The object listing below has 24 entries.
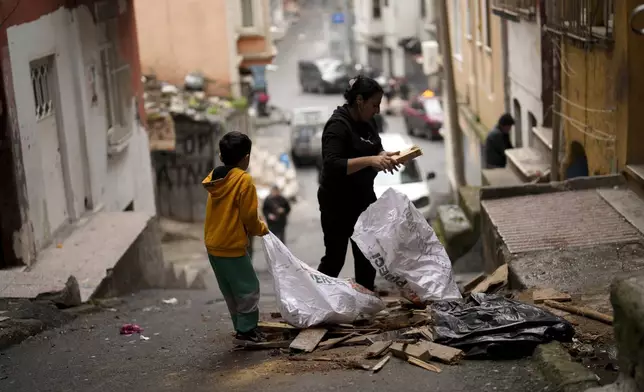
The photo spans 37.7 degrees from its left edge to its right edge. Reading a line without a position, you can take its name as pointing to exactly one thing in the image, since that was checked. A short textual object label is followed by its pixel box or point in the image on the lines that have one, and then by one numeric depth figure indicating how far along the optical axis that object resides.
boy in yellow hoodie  6.00
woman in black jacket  6.52
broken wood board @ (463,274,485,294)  7.97
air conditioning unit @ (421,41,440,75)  28.53
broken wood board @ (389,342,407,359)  5.53
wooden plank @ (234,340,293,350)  6.17
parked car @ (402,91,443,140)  35.97
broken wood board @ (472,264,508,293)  7.54
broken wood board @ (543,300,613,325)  5.82
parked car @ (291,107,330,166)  31.89
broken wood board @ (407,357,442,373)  5.27
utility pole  16.66
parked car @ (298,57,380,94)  50.81
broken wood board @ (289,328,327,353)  5.95
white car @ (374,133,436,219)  18.20
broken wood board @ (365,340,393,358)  5.60
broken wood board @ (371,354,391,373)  5.34
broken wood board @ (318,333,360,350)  6.04
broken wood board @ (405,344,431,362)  5.42
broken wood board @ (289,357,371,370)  5.44
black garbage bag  5.34
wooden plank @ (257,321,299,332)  6.36
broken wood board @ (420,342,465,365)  5.36
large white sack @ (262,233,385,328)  6.17
